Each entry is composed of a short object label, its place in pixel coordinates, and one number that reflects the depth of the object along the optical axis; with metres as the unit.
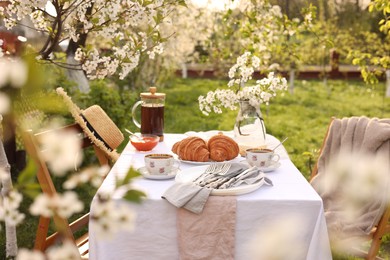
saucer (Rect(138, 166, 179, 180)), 2.32
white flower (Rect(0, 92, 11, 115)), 0.61
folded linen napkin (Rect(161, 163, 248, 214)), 2.01
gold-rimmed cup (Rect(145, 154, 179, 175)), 2.33
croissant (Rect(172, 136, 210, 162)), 2.65
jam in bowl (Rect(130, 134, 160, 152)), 2.93
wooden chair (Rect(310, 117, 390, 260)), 2.88
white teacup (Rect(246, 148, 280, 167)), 2.53
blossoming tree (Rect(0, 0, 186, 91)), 2.51
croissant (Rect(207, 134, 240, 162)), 2.66
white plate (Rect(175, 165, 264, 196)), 2.10
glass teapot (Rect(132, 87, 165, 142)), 3.16
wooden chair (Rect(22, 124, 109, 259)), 2.35
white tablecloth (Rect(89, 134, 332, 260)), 2.06
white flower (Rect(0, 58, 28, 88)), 0.55
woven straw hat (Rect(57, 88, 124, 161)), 3.10
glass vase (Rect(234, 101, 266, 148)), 2.88
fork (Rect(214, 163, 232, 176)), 2.33
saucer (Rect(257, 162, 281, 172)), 2.51
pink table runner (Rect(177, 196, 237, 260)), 2.04
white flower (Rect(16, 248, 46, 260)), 0.70
